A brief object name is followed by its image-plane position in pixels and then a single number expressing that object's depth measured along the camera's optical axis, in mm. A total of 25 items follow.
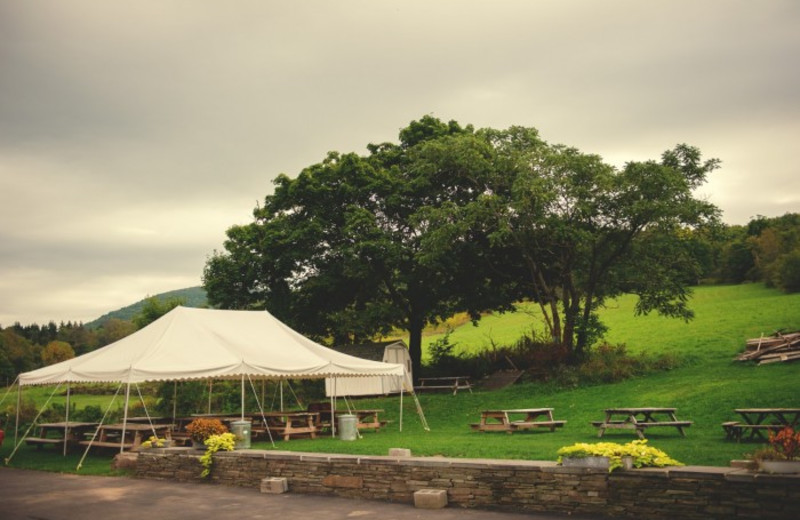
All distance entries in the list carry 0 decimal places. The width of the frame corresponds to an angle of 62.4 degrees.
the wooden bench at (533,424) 16047
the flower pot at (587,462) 7922
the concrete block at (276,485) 10867
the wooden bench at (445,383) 27547
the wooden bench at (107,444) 15936
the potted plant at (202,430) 13117
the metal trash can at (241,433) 13664
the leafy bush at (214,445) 12320
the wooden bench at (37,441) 18106
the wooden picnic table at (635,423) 13470
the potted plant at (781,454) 6742
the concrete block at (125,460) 13781
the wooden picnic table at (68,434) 17770
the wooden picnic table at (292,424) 17562
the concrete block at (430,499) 8906
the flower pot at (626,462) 7766
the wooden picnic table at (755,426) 11873
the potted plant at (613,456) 7824
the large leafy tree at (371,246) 27000
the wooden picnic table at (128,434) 15984
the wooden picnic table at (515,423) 16125
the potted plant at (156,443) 14156
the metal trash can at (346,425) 16812
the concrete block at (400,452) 10209
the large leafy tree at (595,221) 23781
